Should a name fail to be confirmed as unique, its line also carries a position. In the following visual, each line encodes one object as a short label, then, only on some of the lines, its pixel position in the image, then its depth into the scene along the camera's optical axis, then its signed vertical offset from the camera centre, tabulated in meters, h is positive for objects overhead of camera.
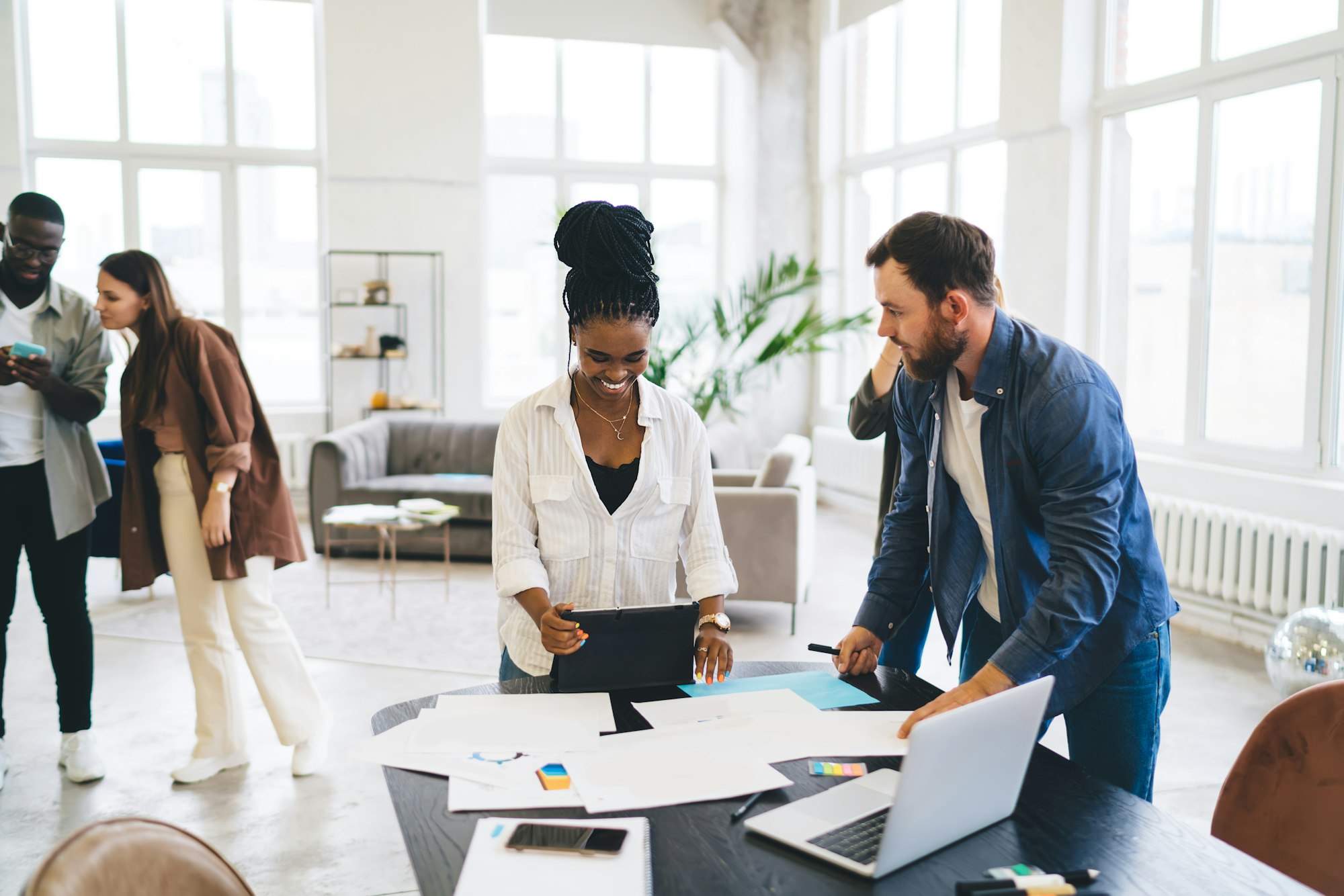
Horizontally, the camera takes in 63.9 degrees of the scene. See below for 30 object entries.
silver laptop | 1.13 -0.49
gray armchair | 4.89 -0.80
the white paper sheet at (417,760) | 1.42 -0.54
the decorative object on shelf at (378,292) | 7.82 +0.48
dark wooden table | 1.17 -0.56
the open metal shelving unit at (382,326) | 8.06 +0.25
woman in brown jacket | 3.01 -0.41
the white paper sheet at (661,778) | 1.36 -0.55
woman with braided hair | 1.77 -0.21
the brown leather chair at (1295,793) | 1.46 -0.60
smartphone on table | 1.22 -0.55
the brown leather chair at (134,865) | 0.99 -0.50
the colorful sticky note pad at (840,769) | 1.44 -0.55
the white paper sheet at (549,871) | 1.15 -0.56
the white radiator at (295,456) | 7.92 -0.73
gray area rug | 4.59 -1.24
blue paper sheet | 1.73 -0.54
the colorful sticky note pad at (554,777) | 1.39 -0.54
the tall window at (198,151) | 7.86 +1.52
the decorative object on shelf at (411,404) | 7.78 -0.33
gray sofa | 6.40 -0.73
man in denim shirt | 1.60 -0.24
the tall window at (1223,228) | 4.61 +0.65
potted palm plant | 6.52 +0.15
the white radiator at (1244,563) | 4.32 -0.84
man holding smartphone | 3.01 -0.26
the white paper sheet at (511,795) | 1.34 -0.55
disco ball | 3.52 -0.95
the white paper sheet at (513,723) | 1.52 -0.54
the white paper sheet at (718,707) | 1.64 -0.54
